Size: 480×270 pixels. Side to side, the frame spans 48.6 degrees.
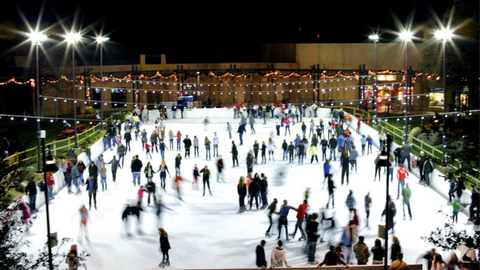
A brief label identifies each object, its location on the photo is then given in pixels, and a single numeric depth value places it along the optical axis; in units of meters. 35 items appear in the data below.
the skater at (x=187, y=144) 23.56
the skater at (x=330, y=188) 16.06
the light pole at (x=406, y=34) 25.97
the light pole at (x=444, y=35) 19.58
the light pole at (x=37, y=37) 18.98
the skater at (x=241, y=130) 26.14
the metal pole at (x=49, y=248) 10.08
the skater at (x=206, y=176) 18.00
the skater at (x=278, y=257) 10.83
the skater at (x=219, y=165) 19.78
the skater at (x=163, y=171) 18.39
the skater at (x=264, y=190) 16.06
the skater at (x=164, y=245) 11.94
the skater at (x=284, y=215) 13.38
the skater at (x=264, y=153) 22.47
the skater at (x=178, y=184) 17.24
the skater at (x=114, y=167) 19.56
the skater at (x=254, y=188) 16.09
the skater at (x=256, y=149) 22.23
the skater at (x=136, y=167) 18.83
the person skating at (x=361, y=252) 11.16
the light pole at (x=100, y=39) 27.41
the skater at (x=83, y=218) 13.66
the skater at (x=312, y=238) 11.98
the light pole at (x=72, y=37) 24.30
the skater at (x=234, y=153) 21.86
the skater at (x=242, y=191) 15.80
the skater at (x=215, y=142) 23.83
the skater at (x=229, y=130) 27.65
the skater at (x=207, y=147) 23.58
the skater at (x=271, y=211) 13.93
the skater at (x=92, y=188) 16.36
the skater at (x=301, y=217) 13.27
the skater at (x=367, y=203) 14.45
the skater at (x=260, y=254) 11.10
